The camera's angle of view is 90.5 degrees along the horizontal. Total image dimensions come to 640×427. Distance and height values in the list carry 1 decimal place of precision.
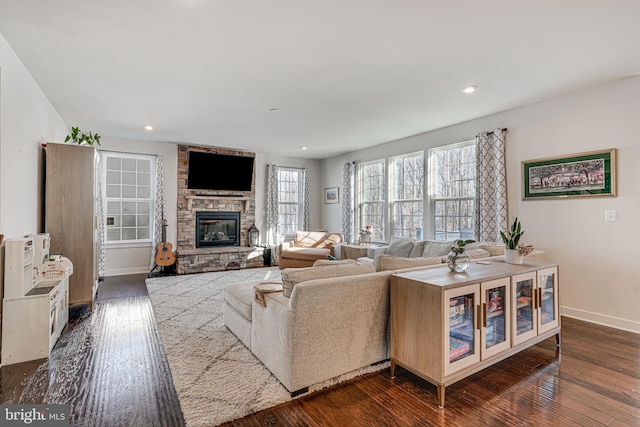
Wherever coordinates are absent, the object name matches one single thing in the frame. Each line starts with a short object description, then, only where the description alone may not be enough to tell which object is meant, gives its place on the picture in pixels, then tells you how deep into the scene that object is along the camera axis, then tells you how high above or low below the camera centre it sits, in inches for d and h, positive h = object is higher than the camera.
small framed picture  300.7 +20.6
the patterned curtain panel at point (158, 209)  244.2 +5.3
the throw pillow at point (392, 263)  98.7 -14.8
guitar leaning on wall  236.5 -28.9
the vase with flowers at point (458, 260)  95.7 -13.3
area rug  77.2 -45.9
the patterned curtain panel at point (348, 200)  275.9 +14.2
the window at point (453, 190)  191.6 +16.6
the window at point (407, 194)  223.3 +16.1
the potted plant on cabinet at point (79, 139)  157.5 +39.9
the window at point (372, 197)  255.3 +16.2
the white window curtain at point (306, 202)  310.8 +13.4
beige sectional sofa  82.2 -29.4
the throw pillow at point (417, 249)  186.2 -19.5
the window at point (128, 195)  239.0 +16.4
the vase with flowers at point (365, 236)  241.9 -15.2
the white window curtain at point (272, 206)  288.4 +9.3
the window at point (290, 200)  306.5 +15.7
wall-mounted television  257.8 +37.7
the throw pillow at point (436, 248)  169.9 -17.7
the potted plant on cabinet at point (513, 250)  112.4 -12.2
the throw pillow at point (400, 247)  194.5 -19.5
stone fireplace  248.2 -9.1
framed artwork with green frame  133.4 +18.2
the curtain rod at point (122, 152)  232.0 +48.1
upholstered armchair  243.7 -25.9
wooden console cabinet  78.5 -28.5
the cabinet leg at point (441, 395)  77.9 -44.3
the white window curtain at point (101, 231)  214.1 -10.4
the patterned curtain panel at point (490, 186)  167.2 +16.4
